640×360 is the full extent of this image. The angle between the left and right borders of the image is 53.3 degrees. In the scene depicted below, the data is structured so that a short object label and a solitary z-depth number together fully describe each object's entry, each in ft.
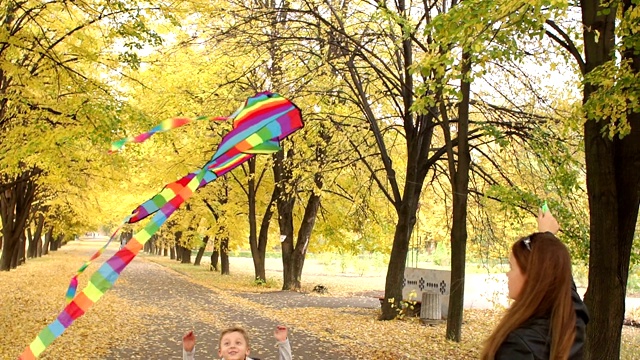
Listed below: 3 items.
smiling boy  13.73
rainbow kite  8.48
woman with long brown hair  7.20
